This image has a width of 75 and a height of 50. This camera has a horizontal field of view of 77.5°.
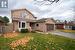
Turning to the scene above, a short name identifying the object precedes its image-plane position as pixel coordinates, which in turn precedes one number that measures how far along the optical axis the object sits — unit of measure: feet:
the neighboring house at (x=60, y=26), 66.81
